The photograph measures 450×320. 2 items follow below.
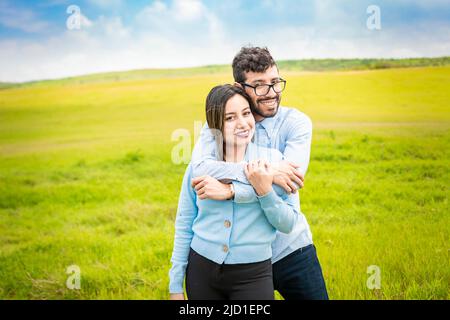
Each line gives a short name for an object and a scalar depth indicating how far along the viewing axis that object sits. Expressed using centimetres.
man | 206
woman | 189
